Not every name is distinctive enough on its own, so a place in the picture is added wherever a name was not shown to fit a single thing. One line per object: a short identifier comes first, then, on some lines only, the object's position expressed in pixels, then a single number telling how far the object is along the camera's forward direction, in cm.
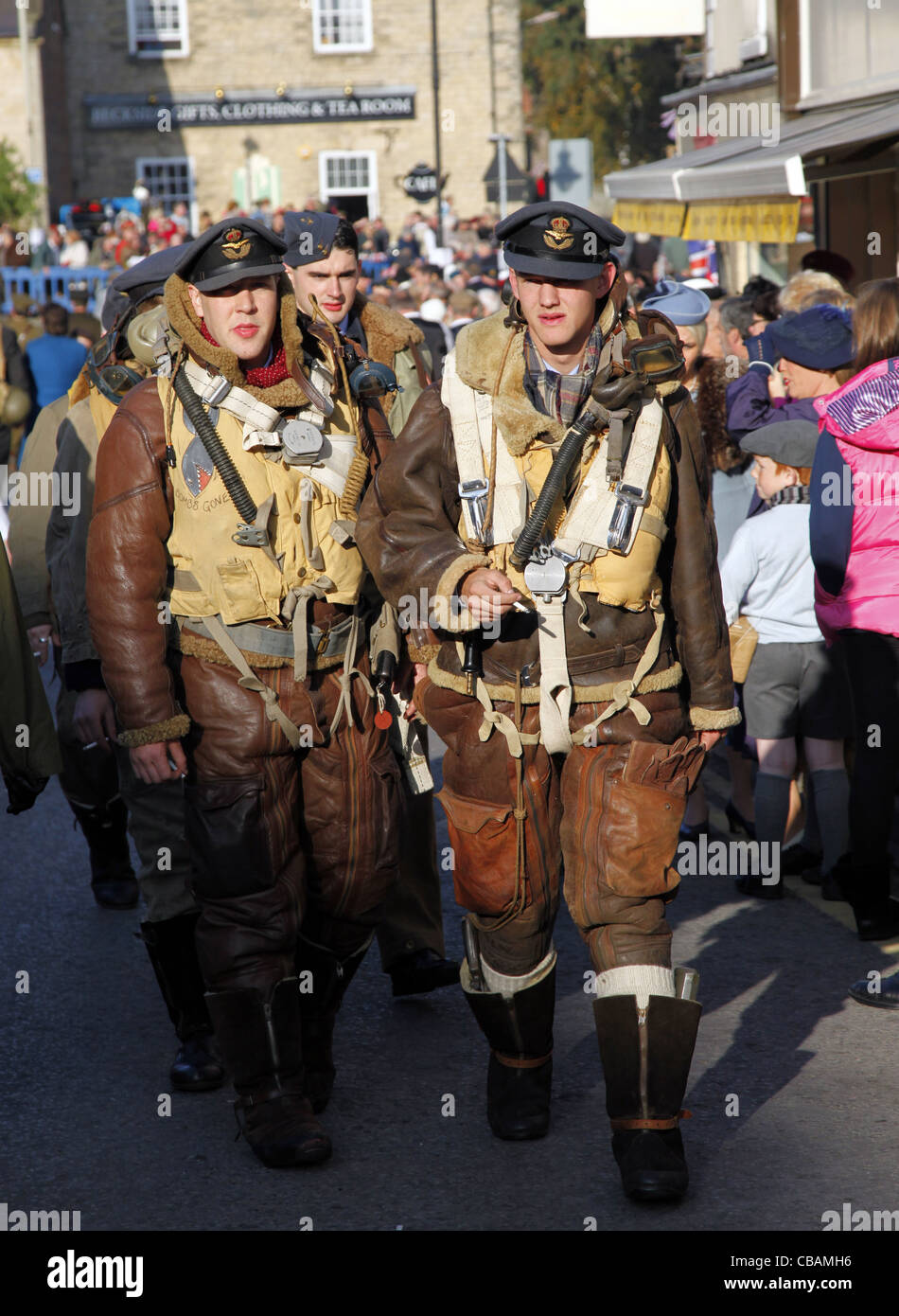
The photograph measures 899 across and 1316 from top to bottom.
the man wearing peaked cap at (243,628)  417
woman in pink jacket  543
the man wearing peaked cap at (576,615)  390
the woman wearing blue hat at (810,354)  638
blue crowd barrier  2492
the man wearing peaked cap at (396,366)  535
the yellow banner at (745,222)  1155
